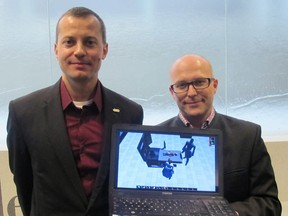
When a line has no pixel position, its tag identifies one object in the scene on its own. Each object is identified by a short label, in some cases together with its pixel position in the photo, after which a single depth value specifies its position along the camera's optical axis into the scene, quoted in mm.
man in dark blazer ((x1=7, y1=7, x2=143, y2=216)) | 1345
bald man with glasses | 1414
